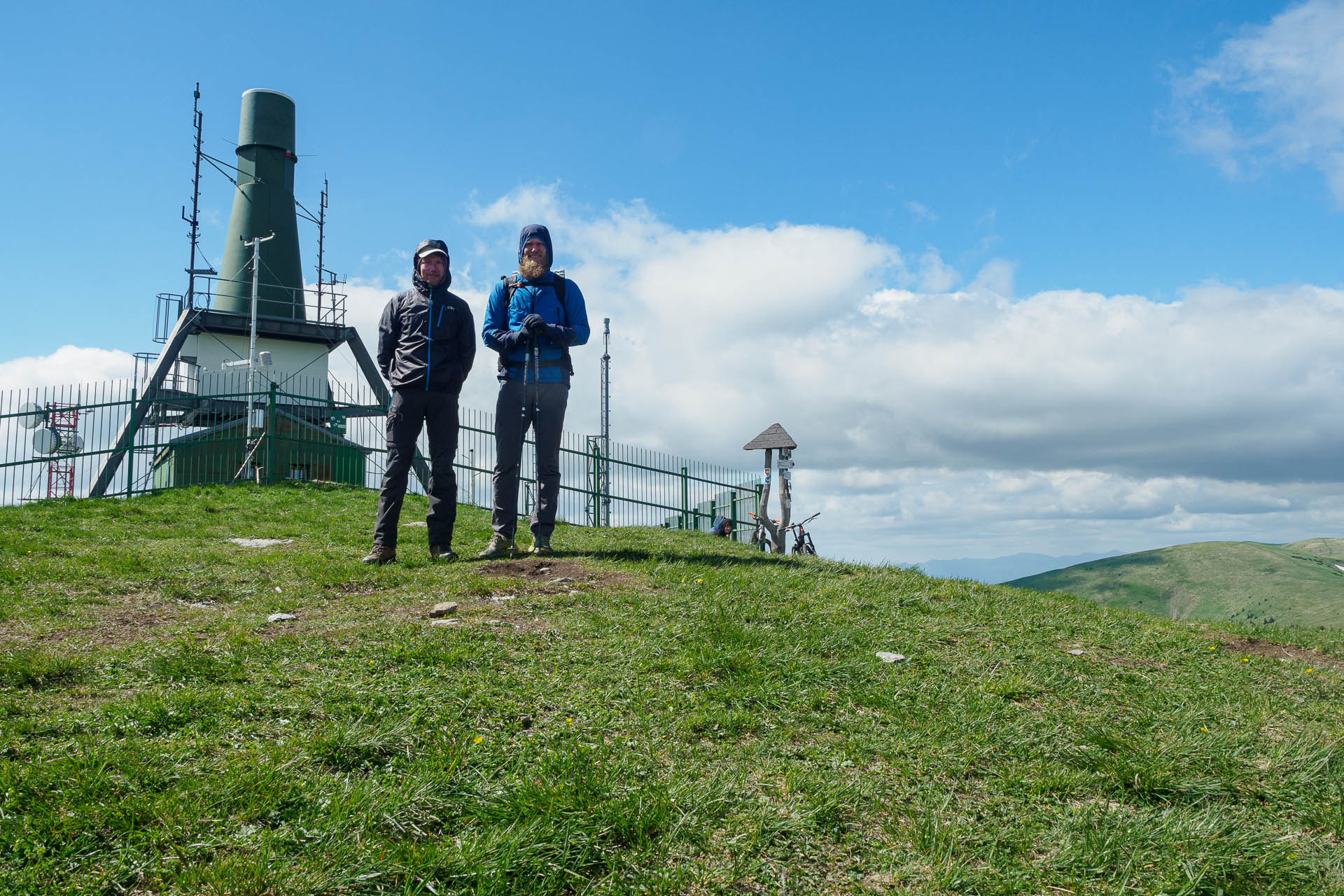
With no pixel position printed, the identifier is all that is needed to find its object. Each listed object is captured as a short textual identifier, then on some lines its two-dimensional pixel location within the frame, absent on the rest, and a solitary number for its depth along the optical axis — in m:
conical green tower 27.23
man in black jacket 7.12
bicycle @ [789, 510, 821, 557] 16.97
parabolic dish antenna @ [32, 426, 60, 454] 15.97
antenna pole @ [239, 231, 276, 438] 23.44
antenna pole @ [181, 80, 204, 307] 25.53
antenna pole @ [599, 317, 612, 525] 26.20
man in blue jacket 7.45
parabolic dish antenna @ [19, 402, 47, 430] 15.85
